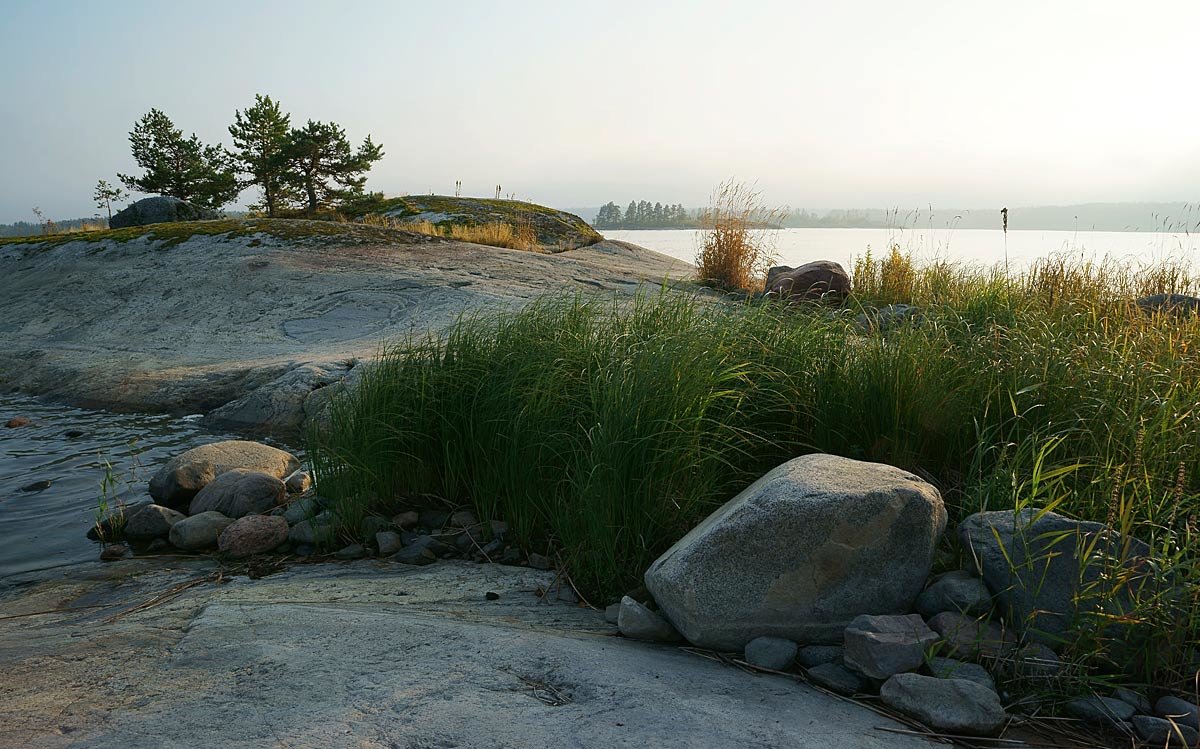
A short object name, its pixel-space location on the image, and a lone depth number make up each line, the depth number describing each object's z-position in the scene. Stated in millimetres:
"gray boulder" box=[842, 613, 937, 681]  2623
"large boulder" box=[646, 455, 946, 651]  2910
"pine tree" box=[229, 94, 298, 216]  23391
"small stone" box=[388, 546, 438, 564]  4191
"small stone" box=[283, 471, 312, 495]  5523
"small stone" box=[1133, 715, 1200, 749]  2342
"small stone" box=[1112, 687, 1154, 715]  2527
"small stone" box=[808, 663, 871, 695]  2635
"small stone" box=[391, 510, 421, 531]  4613
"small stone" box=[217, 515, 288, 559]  4539
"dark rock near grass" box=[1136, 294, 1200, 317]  6224
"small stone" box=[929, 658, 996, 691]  2549
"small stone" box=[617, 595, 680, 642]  3014
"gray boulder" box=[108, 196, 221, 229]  19406
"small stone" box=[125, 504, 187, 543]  4859
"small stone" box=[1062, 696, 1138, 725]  2461
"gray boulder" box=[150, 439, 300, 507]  5441
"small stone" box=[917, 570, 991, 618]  2930
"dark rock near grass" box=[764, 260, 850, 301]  10805
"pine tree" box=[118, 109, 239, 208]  26562
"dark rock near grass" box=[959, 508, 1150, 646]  2740
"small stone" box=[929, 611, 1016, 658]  2715
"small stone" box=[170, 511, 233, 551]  4712
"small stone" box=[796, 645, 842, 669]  2805
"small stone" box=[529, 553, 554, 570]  3967
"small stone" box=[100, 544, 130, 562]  4605
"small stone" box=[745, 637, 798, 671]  2787
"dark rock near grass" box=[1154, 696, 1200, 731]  2428
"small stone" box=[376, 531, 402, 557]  4355
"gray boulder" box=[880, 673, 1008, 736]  2357
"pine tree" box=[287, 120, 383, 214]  22625
